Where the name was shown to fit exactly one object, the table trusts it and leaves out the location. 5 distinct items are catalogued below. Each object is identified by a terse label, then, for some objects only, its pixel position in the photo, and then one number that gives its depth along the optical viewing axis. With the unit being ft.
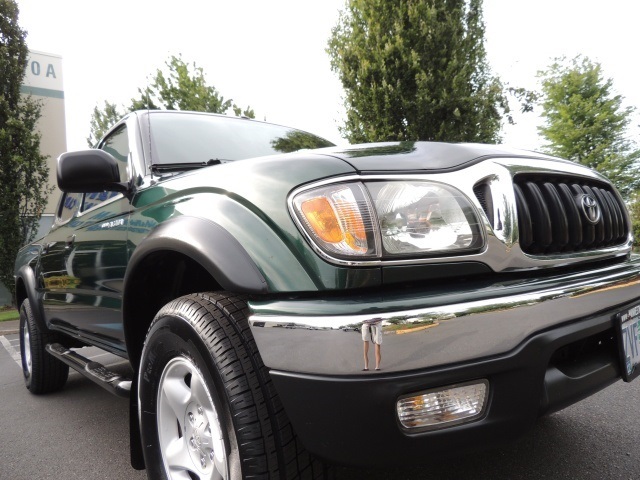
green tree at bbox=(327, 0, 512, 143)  36.76
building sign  47.85
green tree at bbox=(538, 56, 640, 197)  74.02
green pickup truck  3.47
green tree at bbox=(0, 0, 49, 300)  36.31
